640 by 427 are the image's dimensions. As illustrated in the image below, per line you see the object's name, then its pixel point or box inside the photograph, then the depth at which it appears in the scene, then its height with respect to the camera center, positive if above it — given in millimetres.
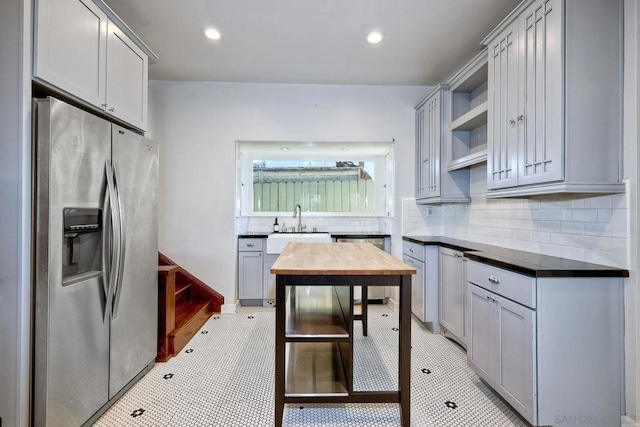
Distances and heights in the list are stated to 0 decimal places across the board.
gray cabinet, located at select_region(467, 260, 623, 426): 1514 -698
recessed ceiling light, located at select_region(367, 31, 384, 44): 2578 +1573
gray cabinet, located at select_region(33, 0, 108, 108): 1435 +888
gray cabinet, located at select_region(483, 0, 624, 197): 1587 +654
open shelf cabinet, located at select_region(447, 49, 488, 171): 2568 +884
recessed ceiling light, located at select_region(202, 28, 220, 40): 2539 +1565
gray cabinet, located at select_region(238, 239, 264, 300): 3664 -691
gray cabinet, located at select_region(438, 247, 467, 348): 2518 -729
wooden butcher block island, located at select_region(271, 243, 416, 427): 1535 -671
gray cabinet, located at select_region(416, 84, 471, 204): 3070 +560
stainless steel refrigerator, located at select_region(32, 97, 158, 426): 1386 -284
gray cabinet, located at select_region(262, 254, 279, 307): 3664 -867
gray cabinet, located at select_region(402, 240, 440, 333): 2932 -719
